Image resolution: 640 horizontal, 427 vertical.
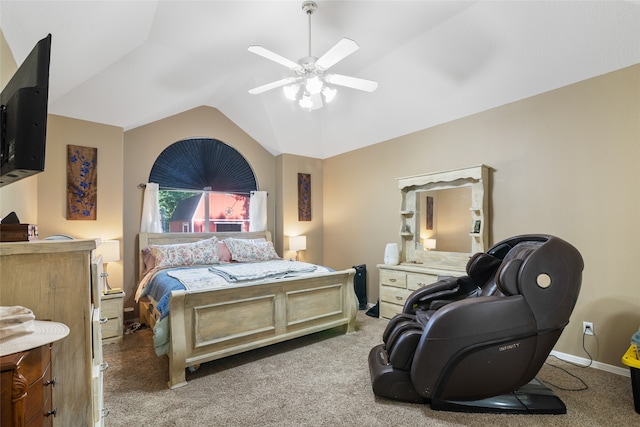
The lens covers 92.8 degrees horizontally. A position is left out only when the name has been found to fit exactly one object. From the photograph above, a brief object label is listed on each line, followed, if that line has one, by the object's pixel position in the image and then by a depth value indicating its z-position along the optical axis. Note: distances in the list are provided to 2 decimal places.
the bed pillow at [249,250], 4.12
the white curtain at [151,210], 3.97
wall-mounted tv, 1.00
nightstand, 3.07
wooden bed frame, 2.31
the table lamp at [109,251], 3.18
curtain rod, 4.01
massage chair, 1.84
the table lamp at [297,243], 4.78
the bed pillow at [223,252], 4.10
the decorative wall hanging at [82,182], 3.30
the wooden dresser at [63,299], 1.05
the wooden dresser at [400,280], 3.35
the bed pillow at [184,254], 3.59
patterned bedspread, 2.31
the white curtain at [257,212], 4.87
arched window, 4.30
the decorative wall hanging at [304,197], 5.16
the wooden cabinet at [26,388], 0.71
